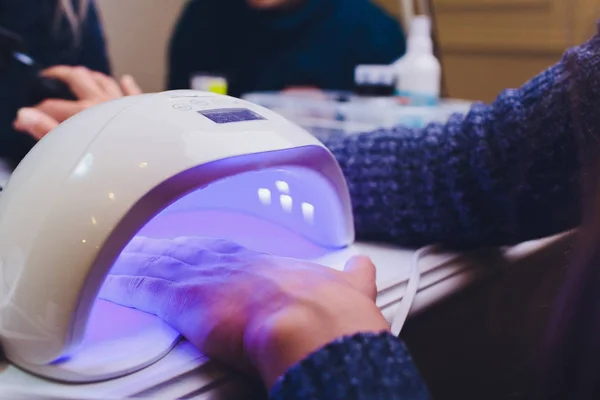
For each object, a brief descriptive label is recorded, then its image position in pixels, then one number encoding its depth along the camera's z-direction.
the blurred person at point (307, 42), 1.19
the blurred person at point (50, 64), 0.58
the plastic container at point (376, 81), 0.92
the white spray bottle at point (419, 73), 0.88
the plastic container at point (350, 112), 0.81
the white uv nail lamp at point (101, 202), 0.28
